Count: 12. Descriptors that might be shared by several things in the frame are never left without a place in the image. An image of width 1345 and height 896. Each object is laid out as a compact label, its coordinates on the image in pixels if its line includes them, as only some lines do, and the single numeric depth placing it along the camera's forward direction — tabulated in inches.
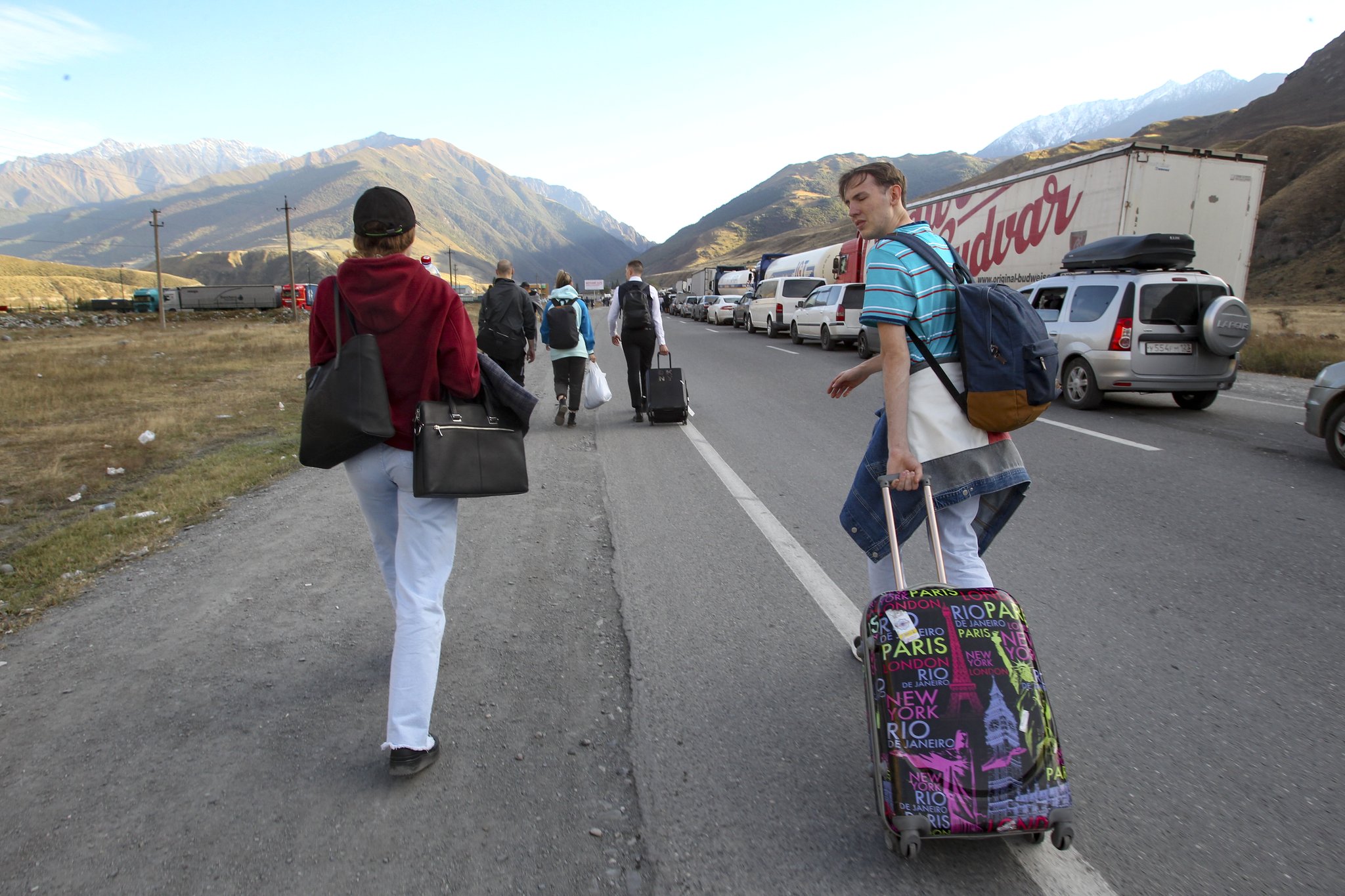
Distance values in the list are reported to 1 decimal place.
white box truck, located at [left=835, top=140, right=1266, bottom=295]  559.5
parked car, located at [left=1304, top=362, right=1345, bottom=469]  282.0
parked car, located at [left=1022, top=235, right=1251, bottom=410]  378.3
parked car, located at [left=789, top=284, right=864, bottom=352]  802.2
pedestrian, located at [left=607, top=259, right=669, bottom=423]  374.6
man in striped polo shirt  99.7
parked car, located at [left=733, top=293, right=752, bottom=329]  1275.8
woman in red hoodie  100.5
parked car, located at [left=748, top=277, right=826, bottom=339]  1039.0
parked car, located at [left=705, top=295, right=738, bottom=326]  1468.5
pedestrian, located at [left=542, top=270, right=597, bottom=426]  361.7
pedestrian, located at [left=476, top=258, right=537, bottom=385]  322.7
